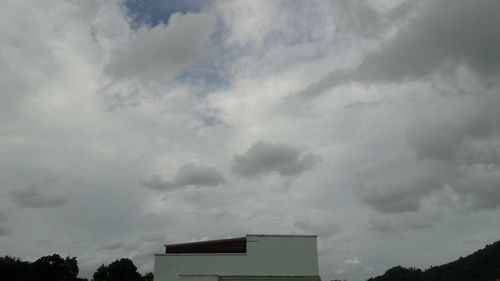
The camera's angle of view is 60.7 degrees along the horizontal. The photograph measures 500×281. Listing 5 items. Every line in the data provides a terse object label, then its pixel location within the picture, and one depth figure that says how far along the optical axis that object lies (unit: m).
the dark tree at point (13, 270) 74.60
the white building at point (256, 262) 41.16
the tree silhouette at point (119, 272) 88.94
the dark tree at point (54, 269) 77.81
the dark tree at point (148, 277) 86.51
